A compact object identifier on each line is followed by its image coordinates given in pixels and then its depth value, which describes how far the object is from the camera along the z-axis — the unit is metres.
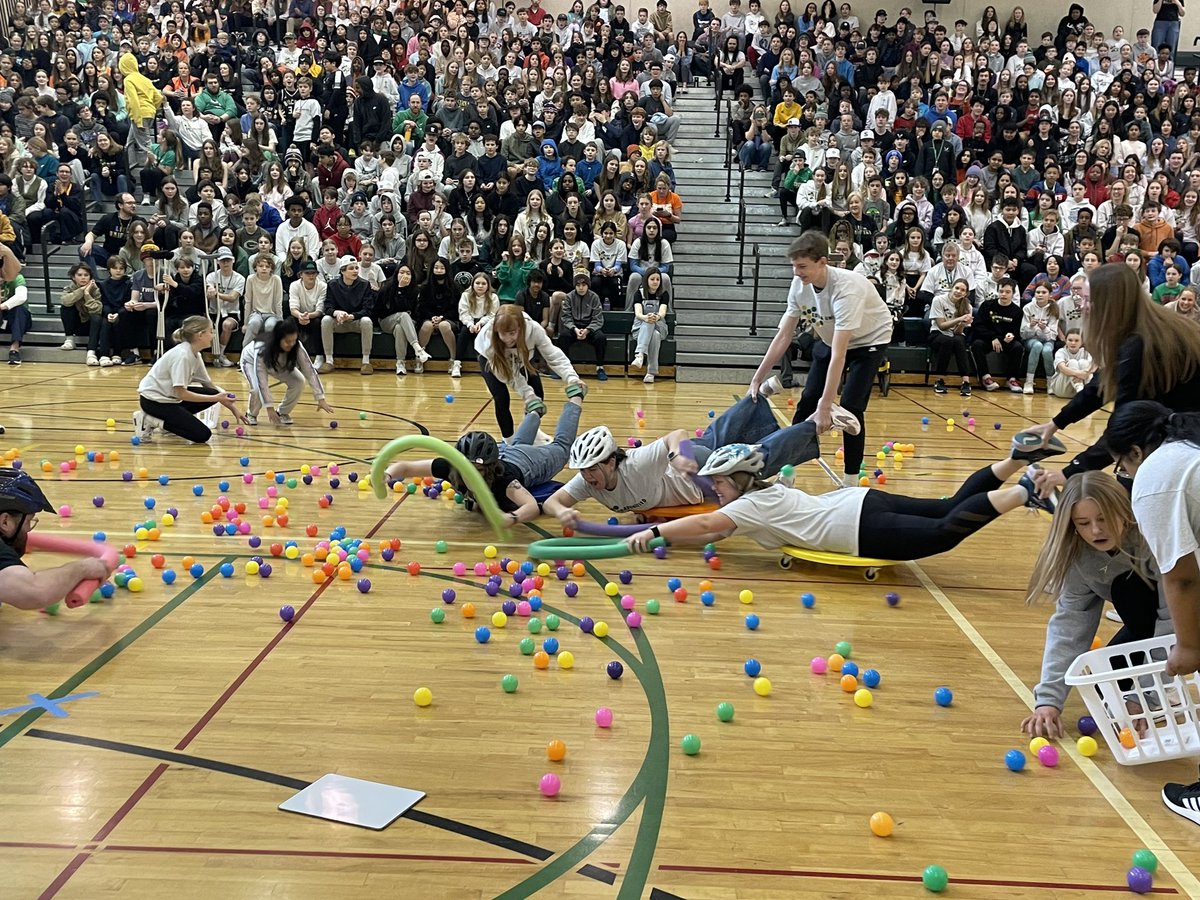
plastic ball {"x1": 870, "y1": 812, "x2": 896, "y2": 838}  3.10
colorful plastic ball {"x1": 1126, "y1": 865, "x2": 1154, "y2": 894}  2.84
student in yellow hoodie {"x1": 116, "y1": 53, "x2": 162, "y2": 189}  15.88
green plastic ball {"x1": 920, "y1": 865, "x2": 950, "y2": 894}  2.82
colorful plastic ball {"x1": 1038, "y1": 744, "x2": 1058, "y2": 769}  3.55
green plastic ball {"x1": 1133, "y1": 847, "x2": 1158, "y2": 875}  2.93
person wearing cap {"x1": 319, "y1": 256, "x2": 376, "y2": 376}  12.88
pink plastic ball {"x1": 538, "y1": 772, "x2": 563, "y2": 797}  3.30
